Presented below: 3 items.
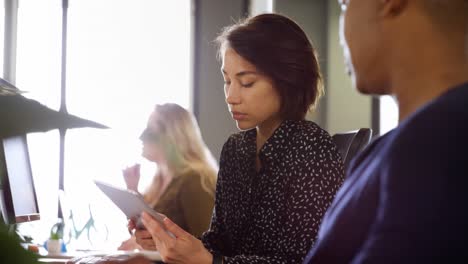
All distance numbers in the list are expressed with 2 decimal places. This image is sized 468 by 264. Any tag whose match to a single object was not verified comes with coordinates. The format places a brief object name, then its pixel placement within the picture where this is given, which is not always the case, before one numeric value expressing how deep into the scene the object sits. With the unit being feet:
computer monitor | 3.55
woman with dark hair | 5.20
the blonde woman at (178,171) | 9.34
